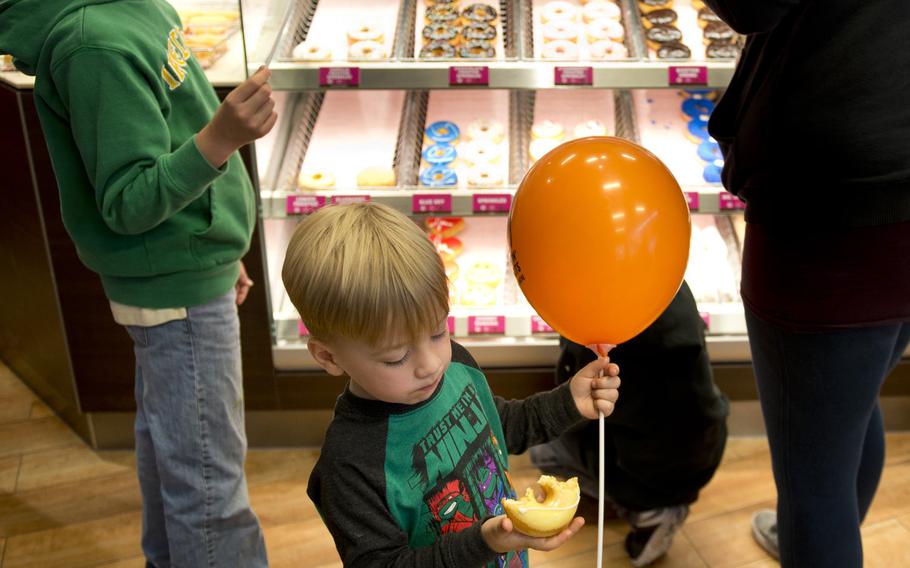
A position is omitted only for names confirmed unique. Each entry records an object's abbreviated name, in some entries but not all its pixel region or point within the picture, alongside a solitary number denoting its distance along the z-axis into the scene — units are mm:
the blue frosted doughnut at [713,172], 2602
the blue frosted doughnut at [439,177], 2561
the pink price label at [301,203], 2479
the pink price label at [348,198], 2506
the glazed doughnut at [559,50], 2452
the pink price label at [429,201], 2496
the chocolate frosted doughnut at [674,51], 2441
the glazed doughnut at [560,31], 2535
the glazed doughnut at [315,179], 2549
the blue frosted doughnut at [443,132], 2695
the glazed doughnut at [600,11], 2670
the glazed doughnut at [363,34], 2494
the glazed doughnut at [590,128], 2709
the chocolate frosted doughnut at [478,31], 2499
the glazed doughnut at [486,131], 2709
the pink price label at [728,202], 2525
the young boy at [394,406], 1132
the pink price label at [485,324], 2615
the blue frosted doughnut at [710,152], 2672
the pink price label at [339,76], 2328
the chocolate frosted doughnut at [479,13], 2603
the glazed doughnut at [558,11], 2650
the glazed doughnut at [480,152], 2627
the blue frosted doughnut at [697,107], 2797
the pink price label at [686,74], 2395
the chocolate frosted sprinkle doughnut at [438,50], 2455
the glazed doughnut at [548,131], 2713
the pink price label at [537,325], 2629
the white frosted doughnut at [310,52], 2377
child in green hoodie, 1541
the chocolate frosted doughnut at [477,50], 2420
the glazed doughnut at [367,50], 2418
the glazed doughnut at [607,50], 2486
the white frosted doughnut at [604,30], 2572
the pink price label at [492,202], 2512
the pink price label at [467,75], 2336
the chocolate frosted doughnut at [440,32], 2523
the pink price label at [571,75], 2352
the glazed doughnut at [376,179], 2561
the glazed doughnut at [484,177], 2562
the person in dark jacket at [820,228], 1354
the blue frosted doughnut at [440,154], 2615
